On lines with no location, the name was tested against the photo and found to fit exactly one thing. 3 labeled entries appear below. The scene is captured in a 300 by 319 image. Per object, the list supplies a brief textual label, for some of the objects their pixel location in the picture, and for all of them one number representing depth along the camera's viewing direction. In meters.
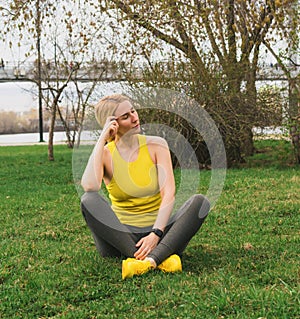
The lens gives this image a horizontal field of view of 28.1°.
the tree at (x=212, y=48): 9.09
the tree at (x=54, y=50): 10.84
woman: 3.42
